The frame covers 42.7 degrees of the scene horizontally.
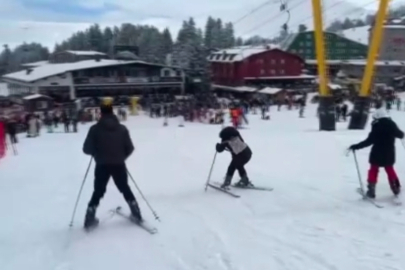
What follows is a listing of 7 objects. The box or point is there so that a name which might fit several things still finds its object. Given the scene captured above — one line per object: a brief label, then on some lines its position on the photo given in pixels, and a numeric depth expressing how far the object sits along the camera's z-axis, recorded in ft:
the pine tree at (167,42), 266.77
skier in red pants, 19.42
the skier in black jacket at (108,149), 17.08
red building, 189.78
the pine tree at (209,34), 272.64
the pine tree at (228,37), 304.58
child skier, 23.34
